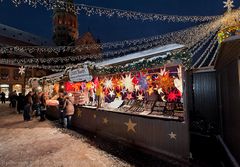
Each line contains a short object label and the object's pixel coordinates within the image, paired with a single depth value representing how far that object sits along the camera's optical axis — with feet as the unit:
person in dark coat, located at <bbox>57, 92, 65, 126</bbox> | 33.32
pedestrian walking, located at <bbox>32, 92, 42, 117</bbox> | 40.60
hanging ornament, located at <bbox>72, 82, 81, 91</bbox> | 36.55
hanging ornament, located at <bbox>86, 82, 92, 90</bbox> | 32.30
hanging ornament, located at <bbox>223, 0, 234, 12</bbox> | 23.65
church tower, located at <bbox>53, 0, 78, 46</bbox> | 154.51
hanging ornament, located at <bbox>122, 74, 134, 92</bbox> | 24.07
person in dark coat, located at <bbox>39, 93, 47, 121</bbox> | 38.57
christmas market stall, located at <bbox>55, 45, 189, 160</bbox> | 17.42
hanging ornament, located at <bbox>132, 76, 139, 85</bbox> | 23.57
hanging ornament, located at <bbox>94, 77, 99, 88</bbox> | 28.58
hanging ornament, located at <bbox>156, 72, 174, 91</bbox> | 21.06
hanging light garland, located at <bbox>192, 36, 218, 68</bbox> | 30.44
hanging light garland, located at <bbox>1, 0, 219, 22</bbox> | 21.98
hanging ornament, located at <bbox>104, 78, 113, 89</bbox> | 27.30
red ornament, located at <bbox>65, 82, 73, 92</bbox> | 37.52
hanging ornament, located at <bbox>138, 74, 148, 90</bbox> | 22.29
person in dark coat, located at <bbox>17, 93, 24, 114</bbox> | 51.27
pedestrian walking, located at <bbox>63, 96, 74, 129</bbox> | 30.07
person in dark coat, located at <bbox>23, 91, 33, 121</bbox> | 38.47
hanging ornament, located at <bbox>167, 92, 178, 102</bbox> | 21.53
